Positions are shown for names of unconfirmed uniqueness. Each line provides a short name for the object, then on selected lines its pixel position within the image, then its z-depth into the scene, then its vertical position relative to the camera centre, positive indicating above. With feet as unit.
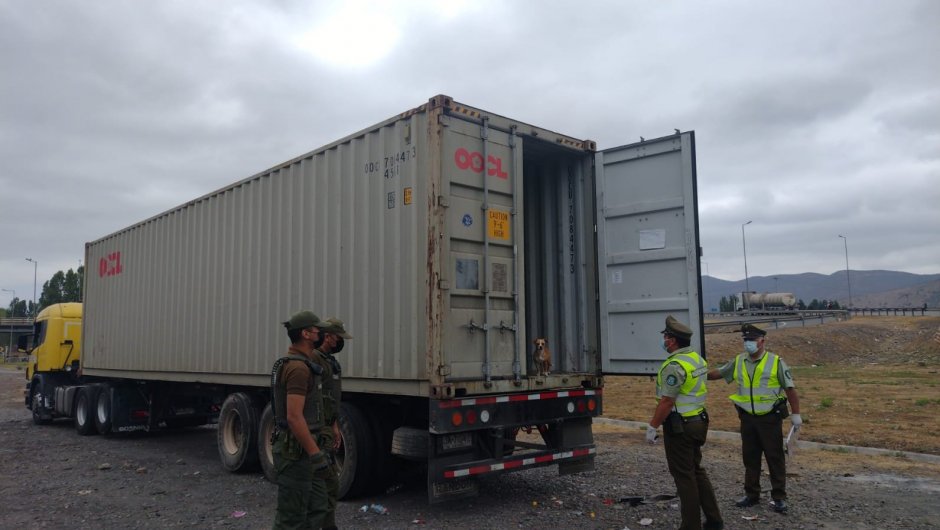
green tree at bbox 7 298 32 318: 350.89 +10.90
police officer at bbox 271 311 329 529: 13.57 -2.16
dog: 22.99 -1.24
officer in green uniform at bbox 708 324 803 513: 20.18 -2.70
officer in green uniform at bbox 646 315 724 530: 16.85 -2.68
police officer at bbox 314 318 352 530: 14.90 -1.68
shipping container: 19.61 +1.45
